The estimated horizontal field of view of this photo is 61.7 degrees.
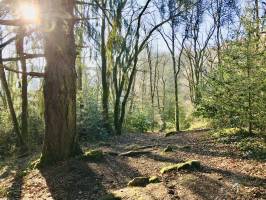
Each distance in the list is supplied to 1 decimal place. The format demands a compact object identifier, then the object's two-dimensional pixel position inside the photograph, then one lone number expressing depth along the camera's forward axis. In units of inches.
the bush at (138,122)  530.8
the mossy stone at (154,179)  156.1
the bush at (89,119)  368.3
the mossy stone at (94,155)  205.0
